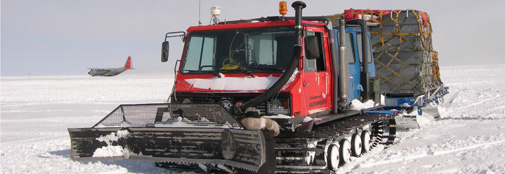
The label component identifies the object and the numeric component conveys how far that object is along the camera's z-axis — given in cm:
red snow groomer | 628
